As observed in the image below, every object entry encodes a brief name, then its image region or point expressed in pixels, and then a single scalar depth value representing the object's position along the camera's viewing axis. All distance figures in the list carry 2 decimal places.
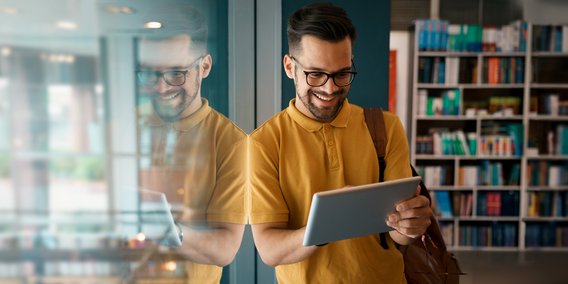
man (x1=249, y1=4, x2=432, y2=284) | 1.44
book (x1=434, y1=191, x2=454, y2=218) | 5.33
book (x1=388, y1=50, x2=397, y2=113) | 5.45
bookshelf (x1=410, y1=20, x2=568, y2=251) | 5.20
